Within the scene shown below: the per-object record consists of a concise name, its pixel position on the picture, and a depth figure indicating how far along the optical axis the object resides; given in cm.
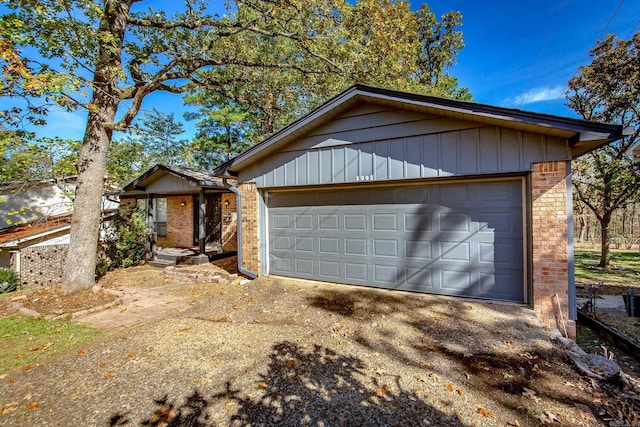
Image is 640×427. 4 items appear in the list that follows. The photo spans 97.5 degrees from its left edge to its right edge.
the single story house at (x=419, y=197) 470
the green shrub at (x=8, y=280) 720
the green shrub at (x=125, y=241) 989
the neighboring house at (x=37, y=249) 771
